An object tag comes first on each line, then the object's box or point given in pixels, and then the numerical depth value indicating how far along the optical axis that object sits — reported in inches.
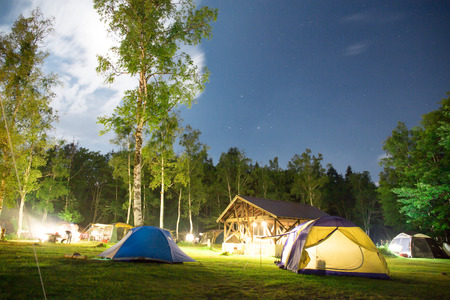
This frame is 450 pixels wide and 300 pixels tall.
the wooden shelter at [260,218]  794.2
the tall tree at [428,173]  817.5
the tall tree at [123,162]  1238.9
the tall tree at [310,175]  1558.8
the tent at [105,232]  1257.9
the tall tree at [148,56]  530.3
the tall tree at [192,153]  1284.4
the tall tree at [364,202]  1982.0
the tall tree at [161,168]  960.8
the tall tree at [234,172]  1633.9
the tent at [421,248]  899.4
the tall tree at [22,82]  614.5
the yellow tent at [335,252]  374.0
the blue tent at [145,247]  379.2
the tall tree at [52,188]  1328.7
